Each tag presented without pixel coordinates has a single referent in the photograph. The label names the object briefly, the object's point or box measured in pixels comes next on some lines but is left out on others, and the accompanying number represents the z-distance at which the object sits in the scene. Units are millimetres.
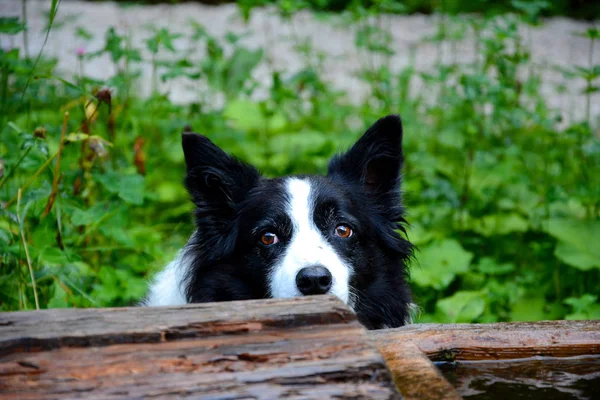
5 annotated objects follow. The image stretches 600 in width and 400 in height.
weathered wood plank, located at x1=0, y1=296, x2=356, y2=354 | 2055
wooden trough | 1987
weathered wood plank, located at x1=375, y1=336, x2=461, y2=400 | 2125
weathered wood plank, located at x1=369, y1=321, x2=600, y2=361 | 2619
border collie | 3492
